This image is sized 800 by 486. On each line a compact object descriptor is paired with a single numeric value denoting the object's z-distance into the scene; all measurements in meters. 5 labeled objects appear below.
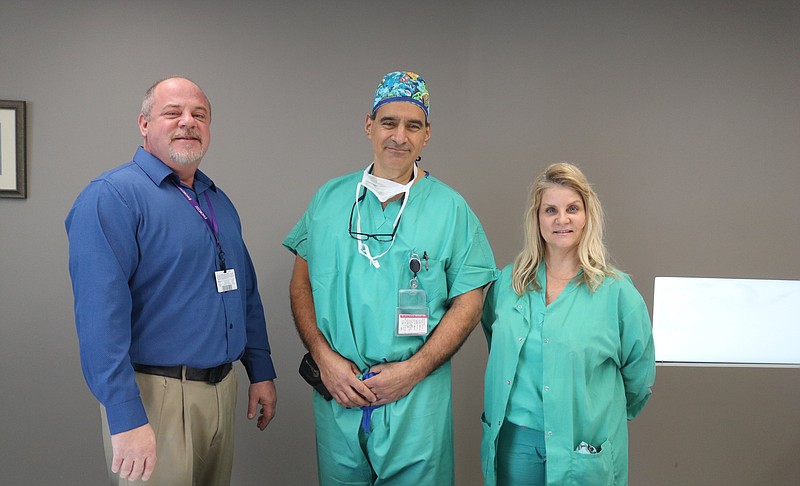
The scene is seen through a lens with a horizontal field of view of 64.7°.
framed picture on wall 2.56
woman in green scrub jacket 1.84
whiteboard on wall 2.78
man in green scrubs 2.02
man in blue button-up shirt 1.65
